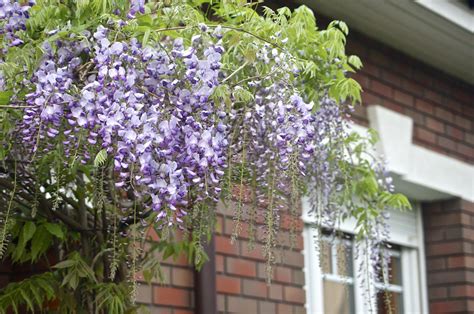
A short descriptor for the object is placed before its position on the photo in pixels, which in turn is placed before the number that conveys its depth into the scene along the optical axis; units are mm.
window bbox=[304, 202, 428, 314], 6816
